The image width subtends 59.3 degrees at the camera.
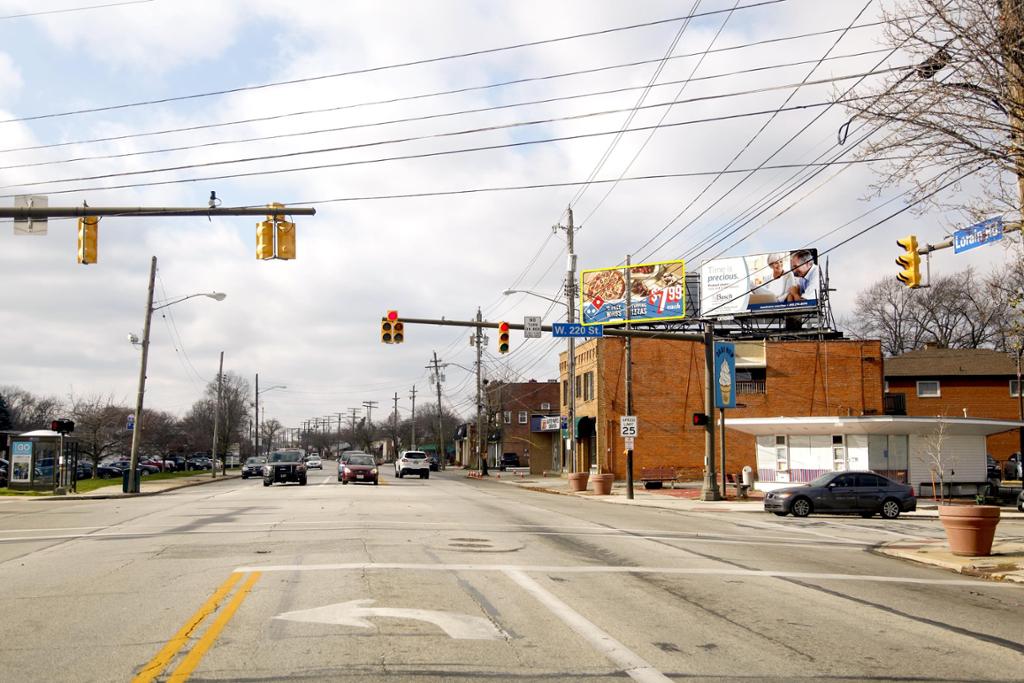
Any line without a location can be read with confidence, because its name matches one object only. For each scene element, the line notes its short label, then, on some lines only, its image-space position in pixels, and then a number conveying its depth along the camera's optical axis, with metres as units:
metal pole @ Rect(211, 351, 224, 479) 66.09
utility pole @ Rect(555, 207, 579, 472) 40.78
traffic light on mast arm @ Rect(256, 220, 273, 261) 16.06
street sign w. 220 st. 30.09
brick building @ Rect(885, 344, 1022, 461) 63.44
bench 52.03
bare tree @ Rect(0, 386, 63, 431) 97.24
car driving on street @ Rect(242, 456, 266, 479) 65.88
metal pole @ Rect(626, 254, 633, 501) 35.62
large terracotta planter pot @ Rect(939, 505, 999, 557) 16.00
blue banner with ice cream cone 36.72
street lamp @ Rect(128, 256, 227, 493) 37.28
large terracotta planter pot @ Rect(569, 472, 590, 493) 42.59
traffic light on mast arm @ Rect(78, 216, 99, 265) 16.17
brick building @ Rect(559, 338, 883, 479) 53.03
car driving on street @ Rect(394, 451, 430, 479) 60.62
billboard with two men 53.81
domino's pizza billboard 55.62
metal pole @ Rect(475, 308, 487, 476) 67.18
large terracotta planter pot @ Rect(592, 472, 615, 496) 39.47
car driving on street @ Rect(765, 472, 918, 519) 27.56
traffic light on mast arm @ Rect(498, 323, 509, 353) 29.34
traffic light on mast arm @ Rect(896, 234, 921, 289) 17.75
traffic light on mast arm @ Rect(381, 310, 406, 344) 27.73
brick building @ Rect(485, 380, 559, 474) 86.25
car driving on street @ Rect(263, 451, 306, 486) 45.88
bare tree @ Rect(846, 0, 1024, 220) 13.39
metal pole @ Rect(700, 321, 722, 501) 32.91
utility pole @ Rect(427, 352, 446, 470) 88.25
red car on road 45.28
